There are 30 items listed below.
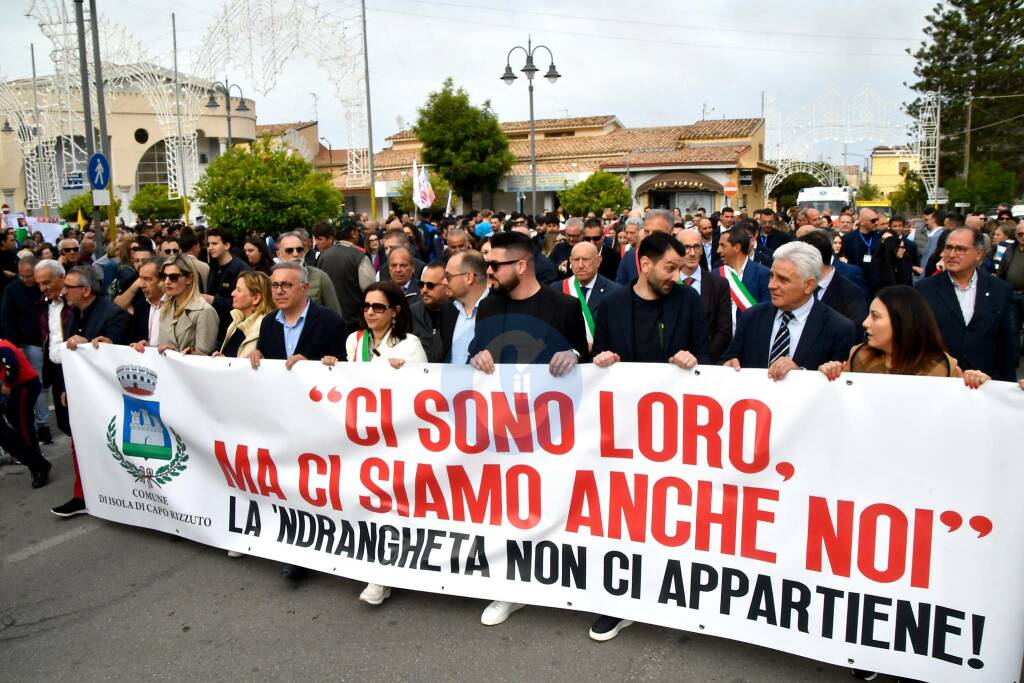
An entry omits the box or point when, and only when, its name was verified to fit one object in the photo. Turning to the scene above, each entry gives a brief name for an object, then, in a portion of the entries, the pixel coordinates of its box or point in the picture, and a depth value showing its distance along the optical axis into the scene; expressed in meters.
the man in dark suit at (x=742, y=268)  6.45
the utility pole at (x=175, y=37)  37.17
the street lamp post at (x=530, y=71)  20.86
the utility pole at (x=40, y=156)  50.50
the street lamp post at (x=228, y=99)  32.06
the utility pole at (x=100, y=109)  14.49
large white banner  3.20
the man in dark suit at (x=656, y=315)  4.23
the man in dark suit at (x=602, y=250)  8.44
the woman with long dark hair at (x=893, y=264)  11.28
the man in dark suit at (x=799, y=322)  4.06
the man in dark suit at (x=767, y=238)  10.73
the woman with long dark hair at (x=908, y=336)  3.50
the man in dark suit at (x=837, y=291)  5.69
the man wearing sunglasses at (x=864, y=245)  11.67
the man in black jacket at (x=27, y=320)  7.56
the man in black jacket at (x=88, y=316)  5.69
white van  27.95
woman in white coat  4.71
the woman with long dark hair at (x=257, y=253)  8.31
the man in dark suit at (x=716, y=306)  5.70
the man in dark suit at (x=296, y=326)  4.89
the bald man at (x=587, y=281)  6.05
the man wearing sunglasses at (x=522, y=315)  4.32
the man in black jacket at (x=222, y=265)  7.94
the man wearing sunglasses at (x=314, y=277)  7.27
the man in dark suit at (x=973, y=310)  4.98
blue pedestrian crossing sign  13.05
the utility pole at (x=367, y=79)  28.03
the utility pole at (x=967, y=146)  45.34
